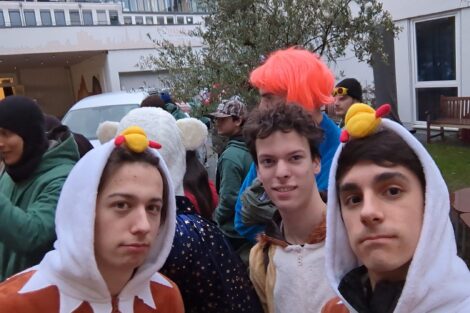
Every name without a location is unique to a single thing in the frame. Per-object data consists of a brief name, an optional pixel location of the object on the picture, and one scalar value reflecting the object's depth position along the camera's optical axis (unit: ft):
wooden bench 27.32
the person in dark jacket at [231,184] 8.94
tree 11.66
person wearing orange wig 6.68
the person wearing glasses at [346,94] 13.32
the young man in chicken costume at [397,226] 3.62
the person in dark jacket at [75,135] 8.32
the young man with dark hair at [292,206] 5.21
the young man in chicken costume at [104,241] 4.38
